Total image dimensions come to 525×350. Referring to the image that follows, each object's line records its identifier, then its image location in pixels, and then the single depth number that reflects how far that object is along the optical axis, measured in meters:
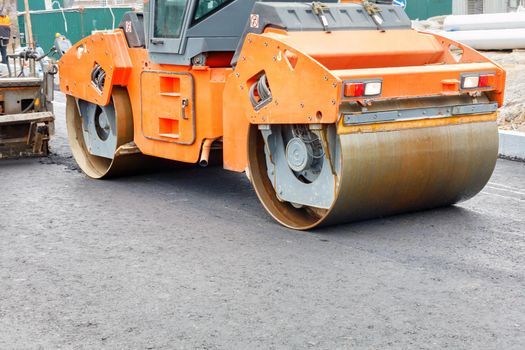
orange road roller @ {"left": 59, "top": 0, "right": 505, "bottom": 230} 5.98
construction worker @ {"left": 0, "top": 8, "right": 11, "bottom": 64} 15.63
